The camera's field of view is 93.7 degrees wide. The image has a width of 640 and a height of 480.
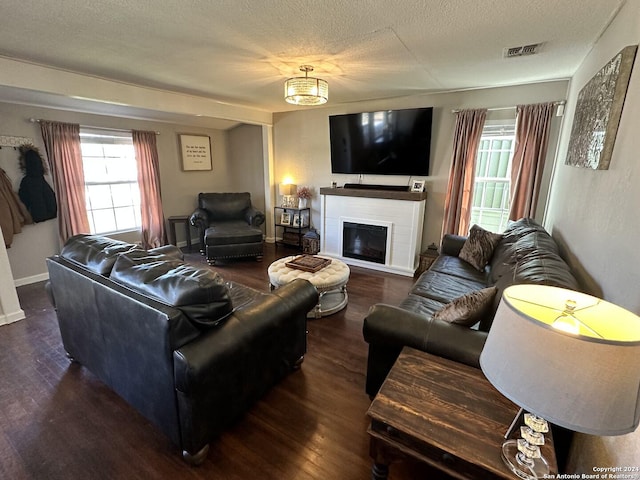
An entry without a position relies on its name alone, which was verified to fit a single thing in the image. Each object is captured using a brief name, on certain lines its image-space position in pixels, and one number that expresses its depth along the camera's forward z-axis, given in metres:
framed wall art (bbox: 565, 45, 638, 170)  1.45
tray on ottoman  3.10
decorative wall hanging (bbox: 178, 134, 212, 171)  5.16
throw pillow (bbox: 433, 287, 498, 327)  1.56
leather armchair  4.44
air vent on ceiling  2.28
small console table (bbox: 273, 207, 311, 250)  5.21
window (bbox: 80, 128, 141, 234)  4.20
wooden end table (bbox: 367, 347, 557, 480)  0.99
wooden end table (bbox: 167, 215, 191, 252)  4.99
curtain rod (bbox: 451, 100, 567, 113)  3.20
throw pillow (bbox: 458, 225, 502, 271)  2.97
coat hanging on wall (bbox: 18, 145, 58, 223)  3.56
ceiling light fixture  2.67
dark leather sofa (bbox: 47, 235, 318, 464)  1.38
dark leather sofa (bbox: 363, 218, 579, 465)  1.46
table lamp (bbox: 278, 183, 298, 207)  5.18
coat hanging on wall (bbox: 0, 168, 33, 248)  3.37
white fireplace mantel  4.02
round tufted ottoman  2.92
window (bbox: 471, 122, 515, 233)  3.65
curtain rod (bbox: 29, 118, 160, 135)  3.56
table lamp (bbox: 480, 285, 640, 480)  0.66
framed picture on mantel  4.07
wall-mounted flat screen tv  3.89
